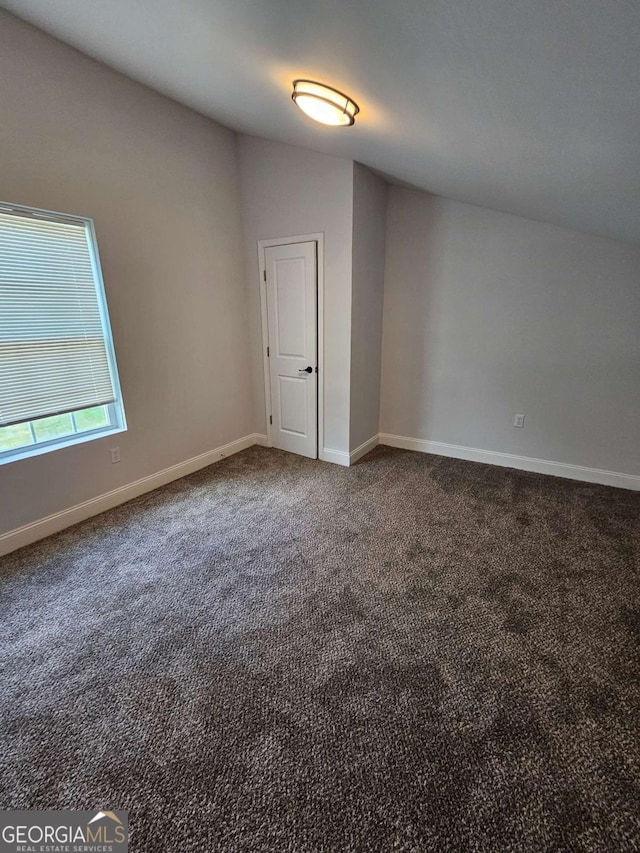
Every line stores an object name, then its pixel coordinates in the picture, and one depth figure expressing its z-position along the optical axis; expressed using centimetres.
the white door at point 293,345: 333
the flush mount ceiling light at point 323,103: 174
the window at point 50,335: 220
